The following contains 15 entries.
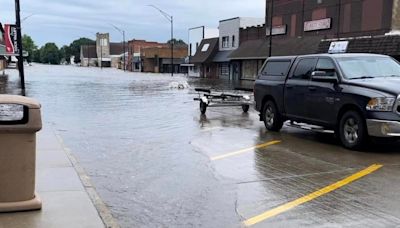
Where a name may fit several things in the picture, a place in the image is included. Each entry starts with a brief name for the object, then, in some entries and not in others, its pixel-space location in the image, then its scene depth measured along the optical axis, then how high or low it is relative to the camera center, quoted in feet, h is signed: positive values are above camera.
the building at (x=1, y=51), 94.84 +0.00
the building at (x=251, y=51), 165.58 +1.09
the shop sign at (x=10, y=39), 82.28 +2.01
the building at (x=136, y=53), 370.12 -0.24
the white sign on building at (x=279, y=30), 156.93 +7.83
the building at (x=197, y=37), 246.88 +7.65
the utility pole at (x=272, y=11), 162.61 +14.07
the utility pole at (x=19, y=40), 68.01 +1.68
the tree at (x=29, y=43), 560.00 +9.48
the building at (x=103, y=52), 540.52 +0.26
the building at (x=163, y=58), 328.90 -3.21
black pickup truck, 30.48 -2.70
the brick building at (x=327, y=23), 113.50 +8.53
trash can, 17.66 -3.53
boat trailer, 57.41 -5.44
